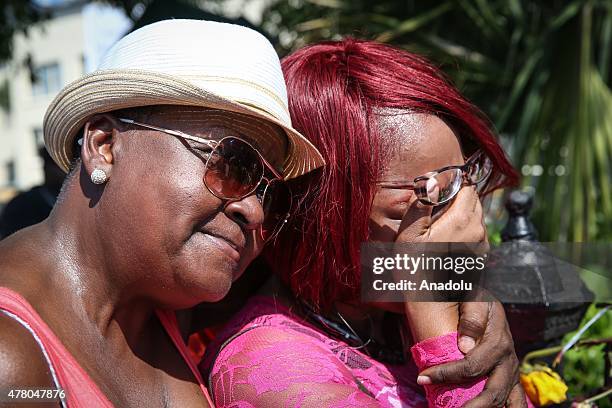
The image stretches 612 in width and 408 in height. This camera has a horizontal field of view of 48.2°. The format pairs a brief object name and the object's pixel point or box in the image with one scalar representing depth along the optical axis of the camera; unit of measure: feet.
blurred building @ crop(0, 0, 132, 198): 81.35
